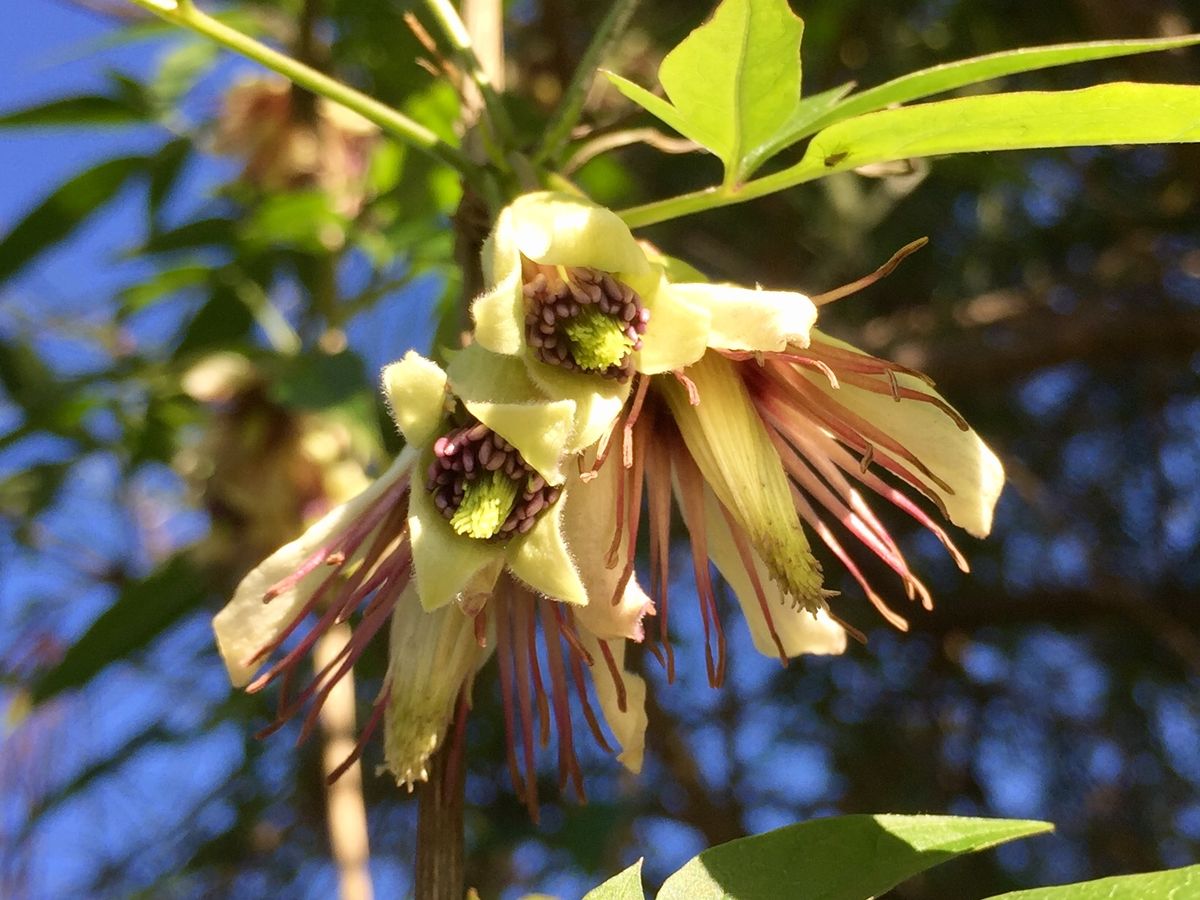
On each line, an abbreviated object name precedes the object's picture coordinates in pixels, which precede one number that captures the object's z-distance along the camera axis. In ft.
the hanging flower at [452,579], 0.25
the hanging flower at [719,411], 0.25
